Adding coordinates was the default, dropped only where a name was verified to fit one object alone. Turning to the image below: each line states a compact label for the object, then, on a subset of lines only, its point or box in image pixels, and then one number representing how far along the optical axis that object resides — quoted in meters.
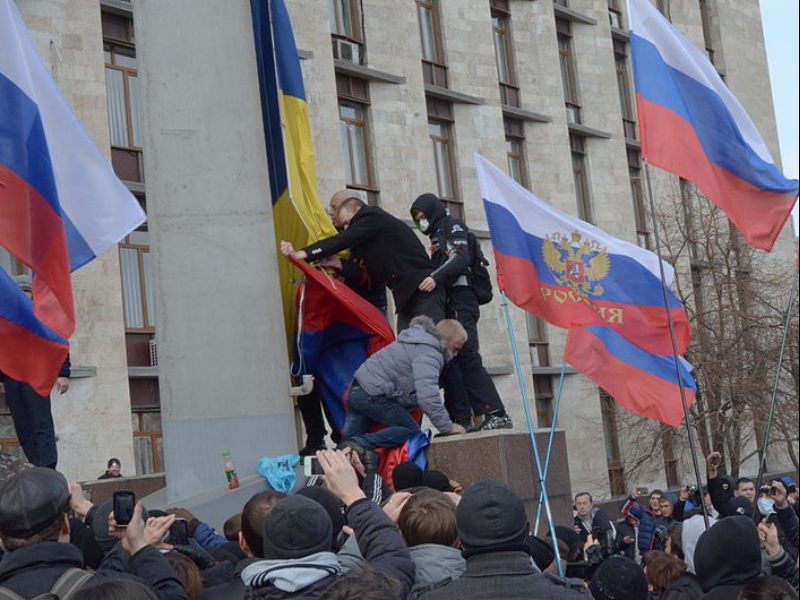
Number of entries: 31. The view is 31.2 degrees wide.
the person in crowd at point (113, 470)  15.63
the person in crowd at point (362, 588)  3.70
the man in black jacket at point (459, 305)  10.23
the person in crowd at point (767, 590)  4.33
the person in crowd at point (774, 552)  6.54
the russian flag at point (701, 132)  8.93
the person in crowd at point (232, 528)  6.32
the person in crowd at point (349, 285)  9.92
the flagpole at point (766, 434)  7.05
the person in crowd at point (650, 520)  13.09
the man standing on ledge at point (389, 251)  9.73
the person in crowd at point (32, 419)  9.95
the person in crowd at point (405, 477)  7.34
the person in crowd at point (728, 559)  5.04
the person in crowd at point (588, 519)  12.42
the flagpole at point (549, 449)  9.50
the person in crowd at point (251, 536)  4.91
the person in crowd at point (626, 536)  11.88
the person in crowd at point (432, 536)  4.75
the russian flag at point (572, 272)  10.22
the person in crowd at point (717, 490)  9.15
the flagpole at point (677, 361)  7.57
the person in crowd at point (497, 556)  4.09
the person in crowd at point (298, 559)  4.36
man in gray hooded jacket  9.01
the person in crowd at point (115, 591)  3.70
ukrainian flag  9.93
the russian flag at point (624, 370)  9.91
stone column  8.66
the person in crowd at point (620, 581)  5.76
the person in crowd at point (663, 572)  6.50
